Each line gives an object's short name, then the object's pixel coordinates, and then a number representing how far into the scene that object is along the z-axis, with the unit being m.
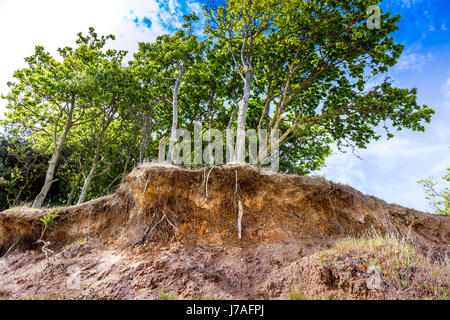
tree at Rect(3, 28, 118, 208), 13.60
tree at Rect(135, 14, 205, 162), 12.99
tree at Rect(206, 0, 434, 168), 11.01
